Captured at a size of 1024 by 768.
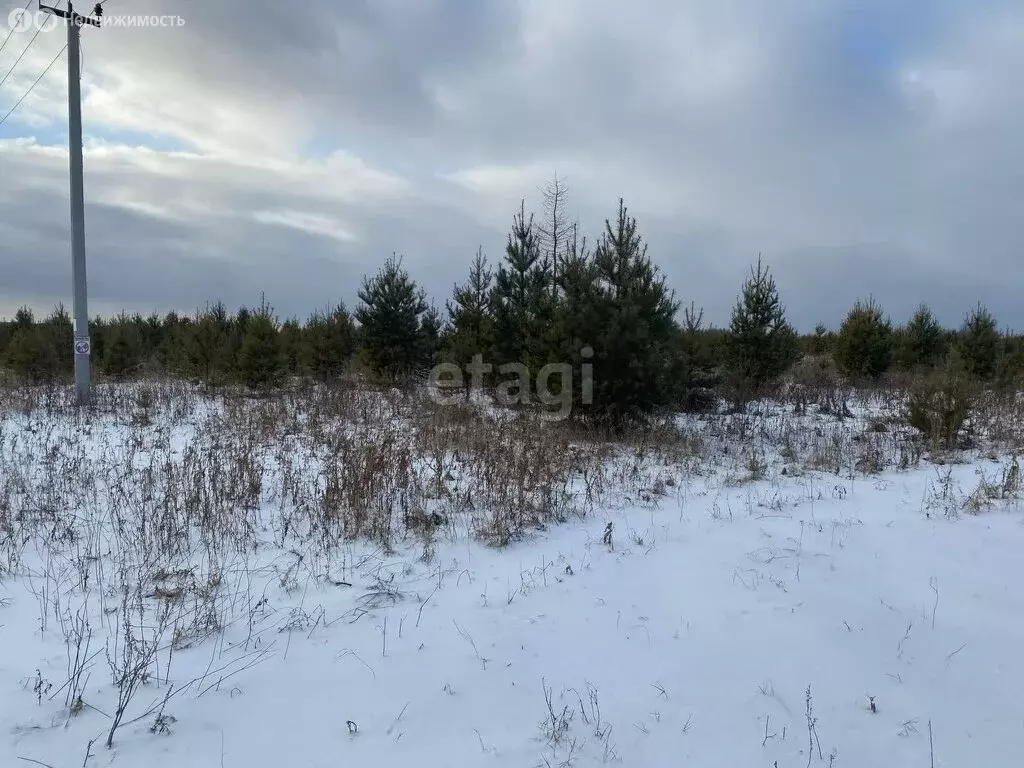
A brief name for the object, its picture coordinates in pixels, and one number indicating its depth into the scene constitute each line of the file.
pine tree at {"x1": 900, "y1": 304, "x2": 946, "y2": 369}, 19.28
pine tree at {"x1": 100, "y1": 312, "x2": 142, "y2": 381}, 15.46
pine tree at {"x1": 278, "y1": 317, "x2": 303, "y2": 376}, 16.61
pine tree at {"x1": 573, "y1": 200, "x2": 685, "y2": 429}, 8.78
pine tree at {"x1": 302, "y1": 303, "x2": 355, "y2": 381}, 16.39
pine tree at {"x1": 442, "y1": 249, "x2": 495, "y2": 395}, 13.64
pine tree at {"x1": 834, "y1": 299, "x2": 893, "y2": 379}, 16.61
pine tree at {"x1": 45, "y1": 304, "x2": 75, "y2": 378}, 15.45
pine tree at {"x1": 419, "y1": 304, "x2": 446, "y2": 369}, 15.05
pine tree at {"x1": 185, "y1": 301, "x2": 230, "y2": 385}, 13.76
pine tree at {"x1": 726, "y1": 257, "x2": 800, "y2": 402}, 13.99
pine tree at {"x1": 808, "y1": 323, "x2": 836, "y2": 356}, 26.93
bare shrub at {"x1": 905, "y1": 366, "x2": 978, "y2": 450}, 8.39
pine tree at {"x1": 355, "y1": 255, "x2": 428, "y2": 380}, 14.70
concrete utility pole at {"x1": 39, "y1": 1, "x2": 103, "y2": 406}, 10.27
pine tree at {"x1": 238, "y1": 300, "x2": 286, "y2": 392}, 12.65
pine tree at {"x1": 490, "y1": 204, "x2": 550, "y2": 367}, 11.54
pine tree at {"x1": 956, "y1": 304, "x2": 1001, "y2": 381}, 16.30
